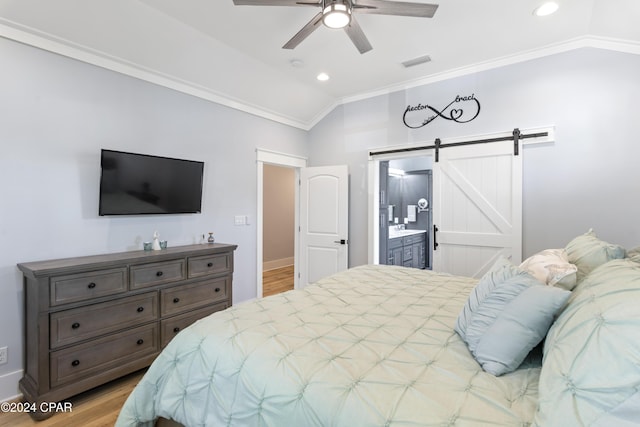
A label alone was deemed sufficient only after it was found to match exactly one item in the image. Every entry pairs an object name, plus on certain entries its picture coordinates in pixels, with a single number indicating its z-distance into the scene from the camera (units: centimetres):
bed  87
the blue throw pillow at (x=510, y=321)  111
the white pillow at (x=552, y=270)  133
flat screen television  264
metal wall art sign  357
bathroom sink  537
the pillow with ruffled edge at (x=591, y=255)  152
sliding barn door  329
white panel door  439
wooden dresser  203
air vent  333
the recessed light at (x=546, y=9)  246
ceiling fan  189
